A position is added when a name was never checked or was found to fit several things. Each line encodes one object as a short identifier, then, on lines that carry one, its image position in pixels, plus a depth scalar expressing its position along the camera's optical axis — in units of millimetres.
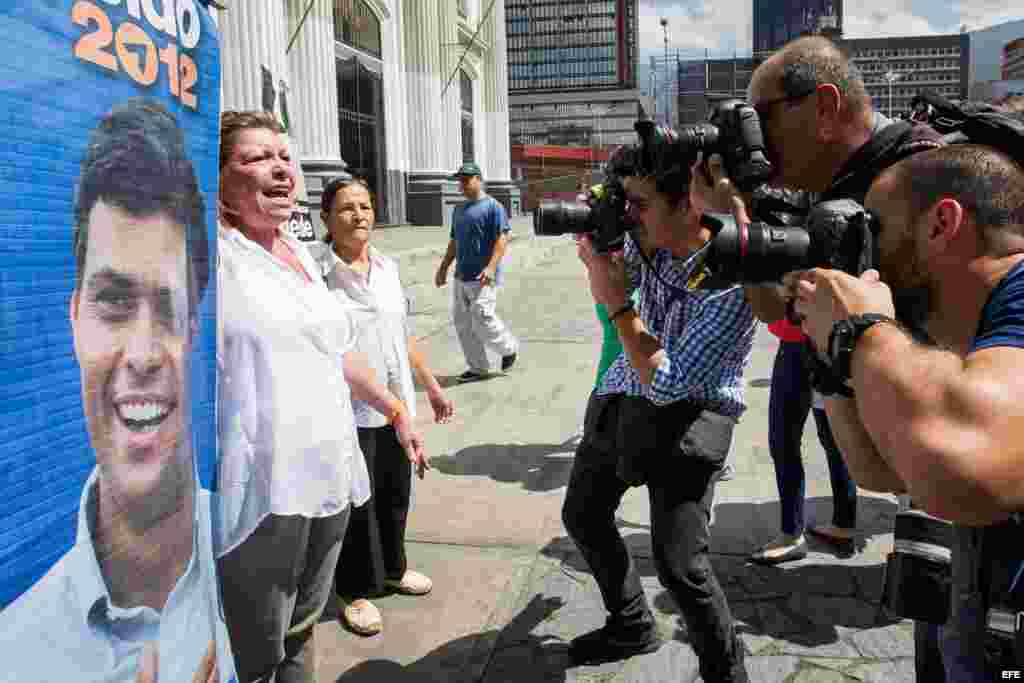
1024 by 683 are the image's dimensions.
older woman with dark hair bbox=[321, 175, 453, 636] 2781
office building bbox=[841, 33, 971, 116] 120500
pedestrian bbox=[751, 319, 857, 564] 3160
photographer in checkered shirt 2092
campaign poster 926
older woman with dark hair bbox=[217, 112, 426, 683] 1736
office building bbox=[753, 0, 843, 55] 127875
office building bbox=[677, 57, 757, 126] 99438
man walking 6641
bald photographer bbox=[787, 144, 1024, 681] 984
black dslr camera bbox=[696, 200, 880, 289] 1204
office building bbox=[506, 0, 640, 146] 87763
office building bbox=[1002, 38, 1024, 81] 85688
